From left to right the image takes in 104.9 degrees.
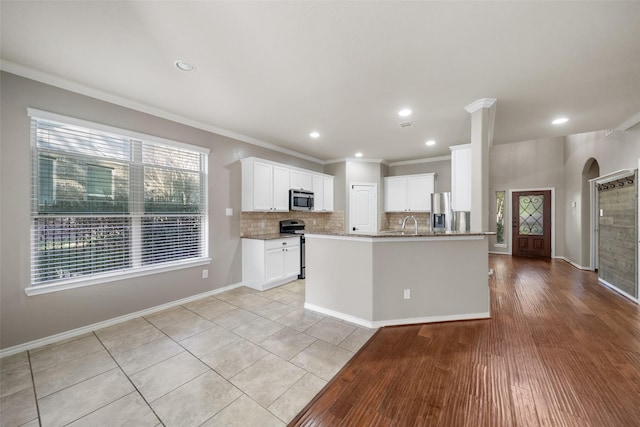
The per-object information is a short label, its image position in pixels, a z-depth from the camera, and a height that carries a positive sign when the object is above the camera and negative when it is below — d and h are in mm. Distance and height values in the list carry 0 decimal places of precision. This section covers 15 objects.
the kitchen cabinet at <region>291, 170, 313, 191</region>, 5012 +711
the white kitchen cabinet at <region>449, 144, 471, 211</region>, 3511 +515
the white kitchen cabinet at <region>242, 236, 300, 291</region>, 4039 -829
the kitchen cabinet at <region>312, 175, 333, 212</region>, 5633 +498
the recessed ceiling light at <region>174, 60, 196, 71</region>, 2241 +1380
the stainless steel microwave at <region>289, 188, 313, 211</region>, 4906 +289
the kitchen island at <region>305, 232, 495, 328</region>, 2783 -756
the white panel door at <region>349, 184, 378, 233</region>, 6129 +135
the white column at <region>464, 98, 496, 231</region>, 2990 +626
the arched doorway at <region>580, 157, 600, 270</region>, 5203 -88
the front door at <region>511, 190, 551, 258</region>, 6789 -305
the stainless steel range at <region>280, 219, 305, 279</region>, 4762 -316
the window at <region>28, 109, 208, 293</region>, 2469 +139
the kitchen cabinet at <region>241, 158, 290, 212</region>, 4219 +502
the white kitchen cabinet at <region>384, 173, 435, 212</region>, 5963 +526
